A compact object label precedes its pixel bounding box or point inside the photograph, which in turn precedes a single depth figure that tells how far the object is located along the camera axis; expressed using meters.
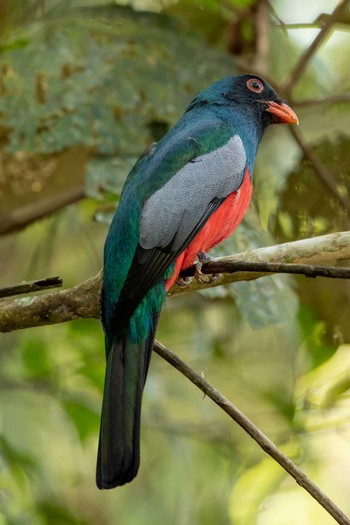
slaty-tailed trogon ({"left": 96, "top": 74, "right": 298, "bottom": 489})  5.96
